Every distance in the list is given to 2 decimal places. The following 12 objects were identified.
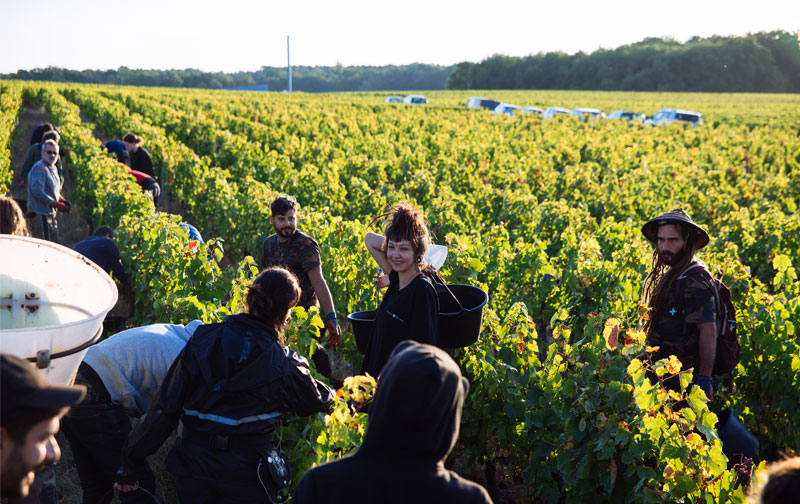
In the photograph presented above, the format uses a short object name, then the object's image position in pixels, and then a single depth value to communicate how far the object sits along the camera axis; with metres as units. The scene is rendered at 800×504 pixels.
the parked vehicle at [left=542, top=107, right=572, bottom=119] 32.63
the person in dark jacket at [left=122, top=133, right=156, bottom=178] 10.10
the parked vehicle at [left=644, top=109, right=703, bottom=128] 31.67
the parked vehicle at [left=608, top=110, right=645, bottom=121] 34.10
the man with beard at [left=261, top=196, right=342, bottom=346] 4.26
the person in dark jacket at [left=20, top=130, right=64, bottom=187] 8.95
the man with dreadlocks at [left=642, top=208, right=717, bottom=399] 3.32
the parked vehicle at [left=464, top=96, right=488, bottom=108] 41.06
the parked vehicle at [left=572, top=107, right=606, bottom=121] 30.10
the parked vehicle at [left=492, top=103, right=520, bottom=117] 35.44
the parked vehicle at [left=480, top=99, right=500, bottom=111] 39.88
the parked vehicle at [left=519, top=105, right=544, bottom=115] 34.87
